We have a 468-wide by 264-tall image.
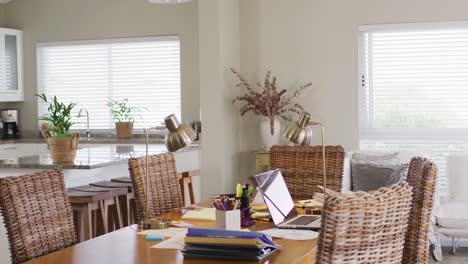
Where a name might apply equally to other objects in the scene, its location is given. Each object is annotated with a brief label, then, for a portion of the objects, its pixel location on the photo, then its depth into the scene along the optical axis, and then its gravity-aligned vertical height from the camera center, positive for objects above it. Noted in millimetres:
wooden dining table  2410 -476
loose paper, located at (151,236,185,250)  2627 -468
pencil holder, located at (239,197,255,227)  3139 -422
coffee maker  7996 +49
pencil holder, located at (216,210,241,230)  2879 -409
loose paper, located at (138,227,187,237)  2889 -464
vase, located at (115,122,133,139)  7543 -45
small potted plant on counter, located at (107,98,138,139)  7551 +102
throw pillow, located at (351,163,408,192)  5734 -469
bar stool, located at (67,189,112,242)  4469 -542
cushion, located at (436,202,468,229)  5637 -805
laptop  3076 -390
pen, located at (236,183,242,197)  3285 -328
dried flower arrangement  6508 +218
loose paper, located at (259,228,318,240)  2801 -470
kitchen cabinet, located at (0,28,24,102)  7906 +727
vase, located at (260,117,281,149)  6531 -112
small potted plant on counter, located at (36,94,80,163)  4695 -95
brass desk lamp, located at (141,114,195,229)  2959 -54
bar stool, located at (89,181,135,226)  4992 -548
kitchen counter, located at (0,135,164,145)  7400 -160
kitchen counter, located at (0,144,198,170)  4641 -244
